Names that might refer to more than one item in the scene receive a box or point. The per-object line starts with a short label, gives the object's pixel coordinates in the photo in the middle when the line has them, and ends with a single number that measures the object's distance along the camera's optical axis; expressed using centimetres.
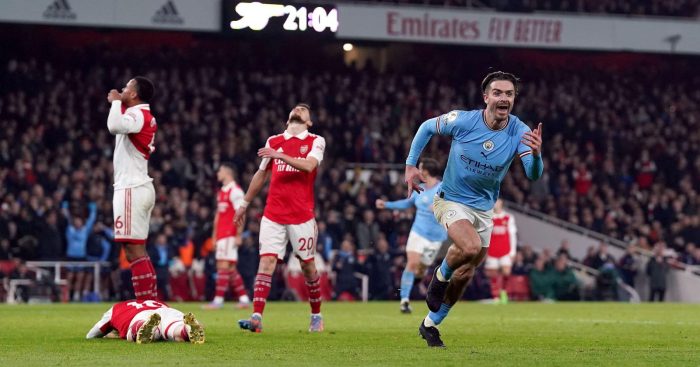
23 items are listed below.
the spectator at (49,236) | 2489
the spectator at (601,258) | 3005
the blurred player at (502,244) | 2531
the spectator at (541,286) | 2858
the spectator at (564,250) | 2991
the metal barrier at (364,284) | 2722
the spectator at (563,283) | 2878
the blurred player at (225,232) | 2027
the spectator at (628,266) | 3028
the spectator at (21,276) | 2411
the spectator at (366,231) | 2831
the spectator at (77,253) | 2512
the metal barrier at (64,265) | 2470
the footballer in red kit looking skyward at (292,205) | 1332
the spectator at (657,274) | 3000
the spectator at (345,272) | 2675
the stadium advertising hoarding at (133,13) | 2958
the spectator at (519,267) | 2883
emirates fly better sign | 3309
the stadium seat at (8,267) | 2422
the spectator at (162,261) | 2478
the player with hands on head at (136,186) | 1211
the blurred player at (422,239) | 1962
